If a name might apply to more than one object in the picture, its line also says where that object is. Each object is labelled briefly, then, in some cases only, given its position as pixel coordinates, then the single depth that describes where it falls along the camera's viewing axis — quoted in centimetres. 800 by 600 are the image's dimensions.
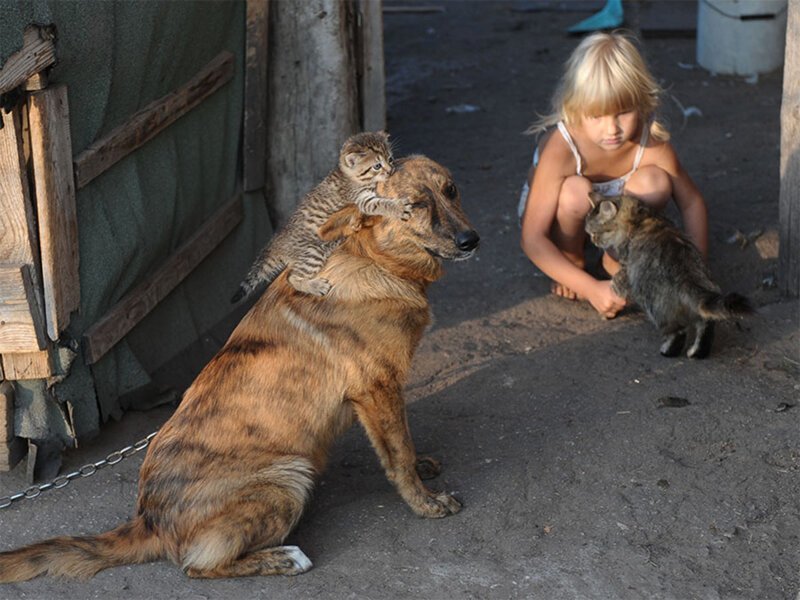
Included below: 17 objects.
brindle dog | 389
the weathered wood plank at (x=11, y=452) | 470
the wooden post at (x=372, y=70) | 662
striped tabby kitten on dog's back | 425
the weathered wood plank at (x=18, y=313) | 440
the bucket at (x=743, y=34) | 972
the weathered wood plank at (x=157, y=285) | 483
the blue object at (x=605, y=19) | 1123
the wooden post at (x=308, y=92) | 627
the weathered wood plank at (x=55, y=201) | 429
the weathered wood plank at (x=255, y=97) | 623
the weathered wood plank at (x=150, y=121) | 471
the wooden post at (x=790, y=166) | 577
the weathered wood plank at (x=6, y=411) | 461
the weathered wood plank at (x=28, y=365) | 456
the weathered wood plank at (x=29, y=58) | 399
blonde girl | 604
